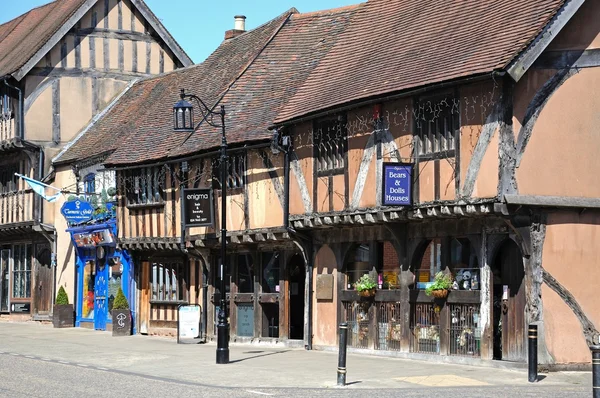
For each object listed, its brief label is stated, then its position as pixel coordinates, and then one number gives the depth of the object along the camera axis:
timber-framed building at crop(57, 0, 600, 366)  19.92
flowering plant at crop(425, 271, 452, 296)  21.75
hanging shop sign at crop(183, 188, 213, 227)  27.81
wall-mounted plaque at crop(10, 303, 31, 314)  40.41
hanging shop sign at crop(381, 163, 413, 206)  21.28
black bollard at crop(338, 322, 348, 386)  17.55
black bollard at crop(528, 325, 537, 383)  17.91
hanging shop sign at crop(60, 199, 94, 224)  34.19
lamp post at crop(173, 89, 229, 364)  21.94
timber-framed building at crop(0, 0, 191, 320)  38.44
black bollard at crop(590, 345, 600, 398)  13.49
